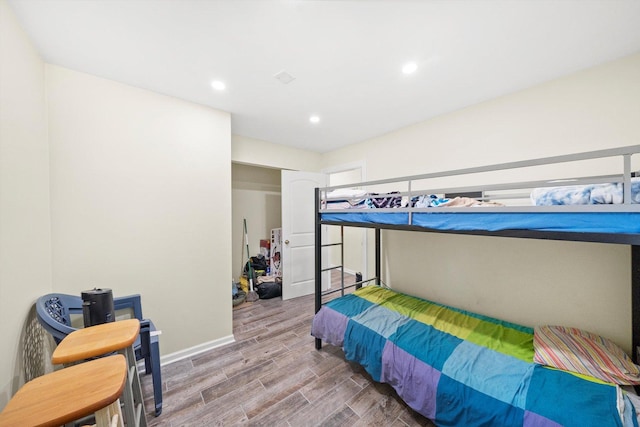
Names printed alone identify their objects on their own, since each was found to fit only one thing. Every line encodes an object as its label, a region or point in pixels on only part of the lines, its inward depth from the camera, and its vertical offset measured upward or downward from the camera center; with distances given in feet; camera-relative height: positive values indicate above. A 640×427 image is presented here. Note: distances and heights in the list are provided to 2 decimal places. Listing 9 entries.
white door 10.82 -0.97
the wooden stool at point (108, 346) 3.06 -1.92
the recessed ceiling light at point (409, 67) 5.08 +3.48
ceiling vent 5.38 +3.51
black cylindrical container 4.48 -1.90
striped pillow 3.75 -2.81
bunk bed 3.13 -2.95
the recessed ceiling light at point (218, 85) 5.75 +3.53
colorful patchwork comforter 3.32 -3.05
